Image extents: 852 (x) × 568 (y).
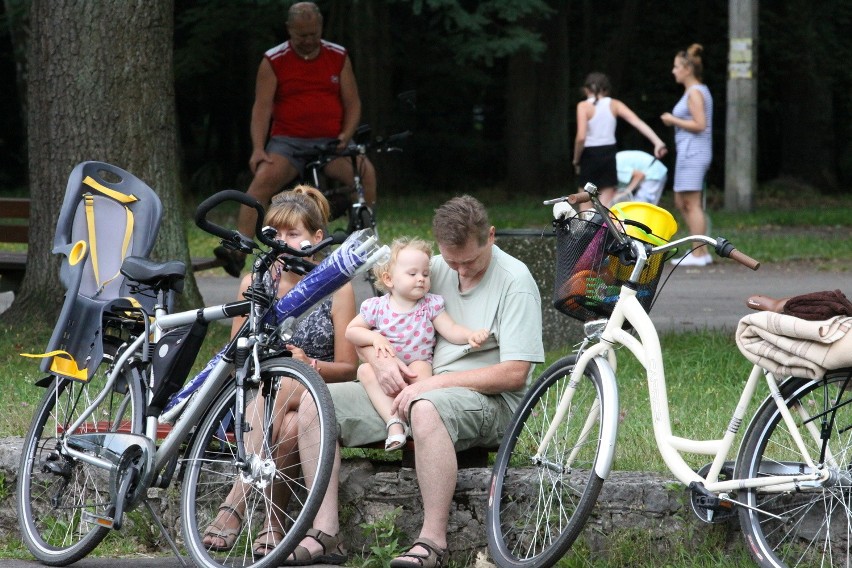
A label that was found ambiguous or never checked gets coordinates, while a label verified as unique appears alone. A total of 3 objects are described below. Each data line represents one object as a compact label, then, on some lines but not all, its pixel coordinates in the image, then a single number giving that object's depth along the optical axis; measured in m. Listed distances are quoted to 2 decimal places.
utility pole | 33.75
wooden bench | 18.42
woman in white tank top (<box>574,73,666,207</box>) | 27.37
